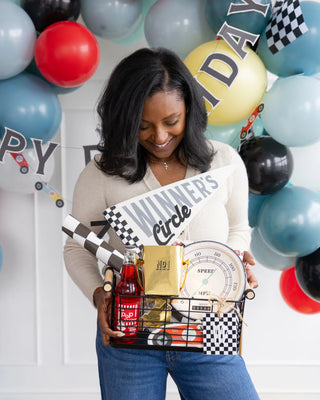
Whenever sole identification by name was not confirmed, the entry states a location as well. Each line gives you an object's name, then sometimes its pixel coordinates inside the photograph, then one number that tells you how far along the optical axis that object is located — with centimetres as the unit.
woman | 98
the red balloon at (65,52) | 143
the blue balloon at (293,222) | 155
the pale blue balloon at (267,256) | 177
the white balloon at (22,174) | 159
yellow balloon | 145
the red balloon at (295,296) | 181
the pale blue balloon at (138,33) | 166
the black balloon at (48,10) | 150
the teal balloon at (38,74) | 163
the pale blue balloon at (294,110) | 147
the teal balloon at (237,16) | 147
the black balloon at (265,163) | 155
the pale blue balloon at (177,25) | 150
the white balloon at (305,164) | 173
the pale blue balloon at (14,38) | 141
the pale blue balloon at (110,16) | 152
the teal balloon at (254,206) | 168
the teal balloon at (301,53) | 146
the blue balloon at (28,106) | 149
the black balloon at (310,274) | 163
